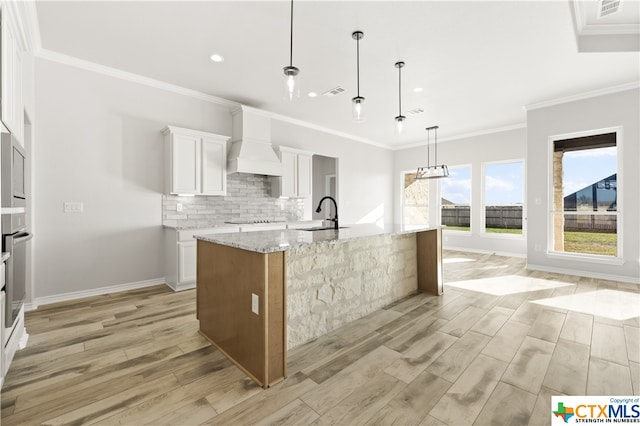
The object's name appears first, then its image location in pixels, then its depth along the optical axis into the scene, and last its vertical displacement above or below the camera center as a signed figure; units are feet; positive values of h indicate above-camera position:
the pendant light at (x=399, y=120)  10.60 +3.36
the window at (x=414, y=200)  25.88 +1.15
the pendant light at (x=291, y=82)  7.32 +3.36
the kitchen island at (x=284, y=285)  5.85 -1.94
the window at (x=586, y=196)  14.61 +0.85
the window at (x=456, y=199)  23.31 +1.08
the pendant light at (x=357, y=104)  9.18 +3.44
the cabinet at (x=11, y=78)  6.20 +3.23
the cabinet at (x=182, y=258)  12.22 -1.89
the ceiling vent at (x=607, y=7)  9.16 +6.61
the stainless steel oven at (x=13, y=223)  5.77 -0.21
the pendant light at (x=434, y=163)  20.21 +4.24
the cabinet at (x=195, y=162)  12.96 +2.39
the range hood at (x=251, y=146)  14.84 +3.57
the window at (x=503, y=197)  21.03 +1.12
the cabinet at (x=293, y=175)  17.10 +2.27
